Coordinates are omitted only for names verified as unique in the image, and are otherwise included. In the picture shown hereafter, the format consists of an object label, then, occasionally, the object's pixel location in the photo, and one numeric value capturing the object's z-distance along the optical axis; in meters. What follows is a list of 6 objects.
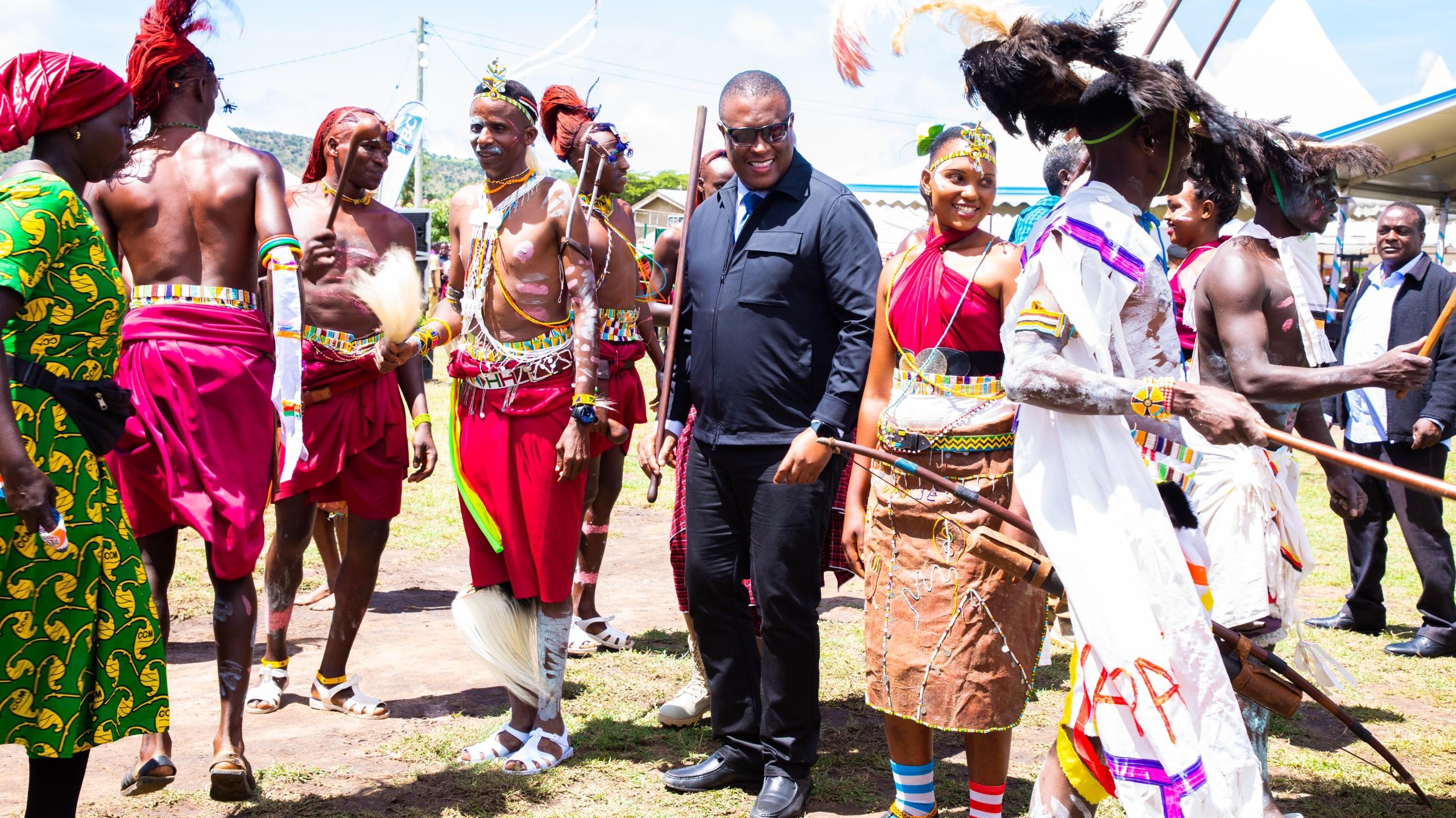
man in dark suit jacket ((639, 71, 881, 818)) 3.80
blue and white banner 10.92
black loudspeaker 16.61
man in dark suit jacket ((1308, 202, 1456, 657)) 6.31
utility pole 28.50
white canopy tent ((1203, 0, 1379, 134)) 16.23
